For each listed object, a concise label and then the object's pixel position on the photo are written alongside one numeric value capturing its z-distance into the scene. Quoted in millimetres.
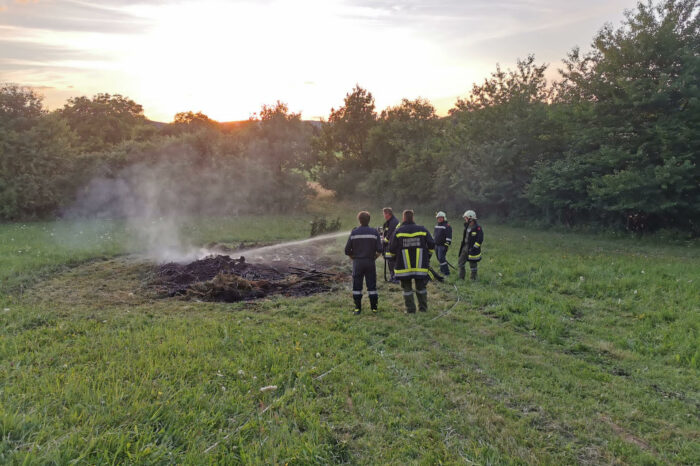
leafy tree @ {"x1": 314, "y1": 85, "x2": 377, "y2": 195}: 40781
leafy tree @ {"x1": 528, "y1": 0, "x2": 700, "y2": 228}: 16781
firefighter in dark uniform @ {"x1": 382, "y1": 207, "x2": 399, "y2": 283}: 10555
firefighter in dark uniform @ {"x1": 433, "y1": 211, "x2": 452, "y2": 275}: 11570
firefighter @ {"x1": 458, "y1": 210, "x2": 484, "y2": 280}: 10773
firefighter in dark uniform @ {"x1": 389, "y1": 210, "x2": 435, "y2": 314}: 8312
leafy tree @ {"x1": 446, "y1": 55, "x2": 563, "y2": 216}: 24609
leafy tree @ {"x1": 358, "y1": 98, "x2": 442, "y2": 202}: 33125
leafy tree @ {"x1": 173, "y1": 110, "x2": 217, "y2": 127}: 41281
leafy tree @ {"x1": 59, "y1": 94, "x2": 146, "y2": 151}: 39469
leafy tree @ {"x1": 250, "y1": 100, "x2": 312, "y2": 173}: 37531
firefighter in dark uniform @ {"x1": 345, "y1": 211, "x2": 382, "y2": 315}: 8430
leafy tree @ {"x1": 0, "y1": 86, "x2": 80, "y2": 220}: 23573
